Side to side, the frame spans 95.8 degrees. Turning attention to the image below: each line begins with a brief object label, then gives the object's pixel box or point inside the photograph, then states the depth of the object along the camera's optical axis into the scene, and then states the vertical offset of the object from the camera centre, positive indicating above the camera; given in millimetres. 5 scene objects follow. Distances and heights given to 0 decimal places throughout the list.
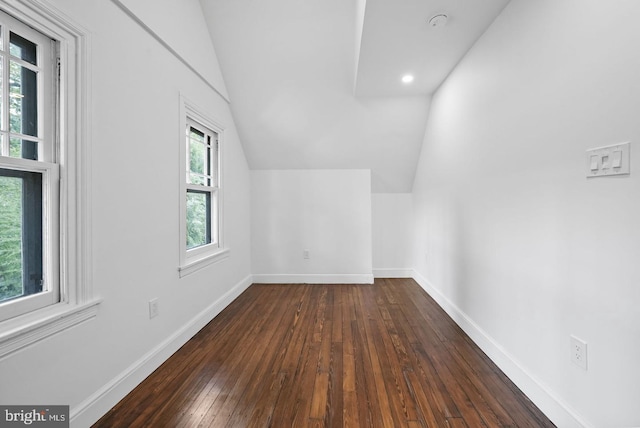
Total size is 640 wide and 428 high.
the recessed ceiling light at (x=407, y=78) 2824 +1348
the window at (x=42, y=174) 1223 +198
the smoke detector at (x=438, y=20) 1924 +1312
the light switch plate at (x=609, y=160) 1127 +212
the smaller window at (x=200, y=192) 2410 +229
